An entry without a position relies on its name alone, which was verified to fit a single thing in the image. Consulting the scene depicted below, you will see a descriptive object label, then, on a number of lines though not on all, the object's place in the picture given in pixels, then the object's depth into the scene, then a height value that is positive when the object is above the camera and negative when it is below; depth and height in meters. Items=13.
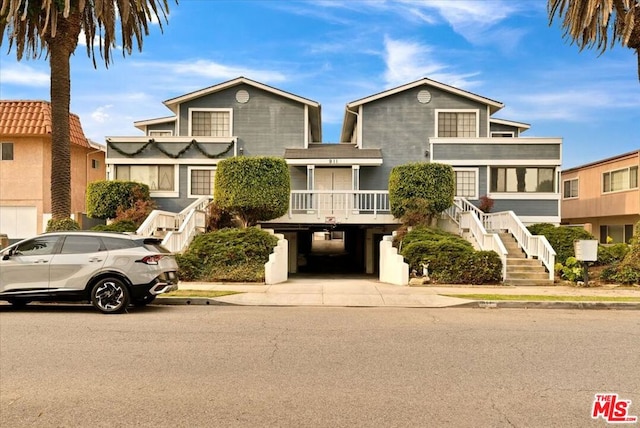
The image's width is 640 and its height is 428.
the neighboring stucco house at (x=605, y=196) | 27.42 +1.10
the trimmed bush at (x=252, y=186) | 18.53 +1.01
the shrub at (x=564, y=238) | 17.89 -0.90
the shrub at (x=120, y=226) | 17.92 -0.53
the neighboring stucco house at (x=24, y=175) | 26.08 +1.98
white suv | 10.26 -1.23
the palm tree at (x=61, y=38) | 16.15 +6.03
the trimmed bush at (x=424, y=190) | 19.09 +0.91
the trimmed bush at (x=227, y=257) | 15.61 -1.44
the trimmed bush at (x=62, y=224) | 16.26 -0.41
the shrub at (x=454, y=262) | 15.59 -1.55
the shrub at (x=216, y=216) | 19.45 -0.14
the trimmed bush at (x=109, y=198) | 20.27 +0.60
